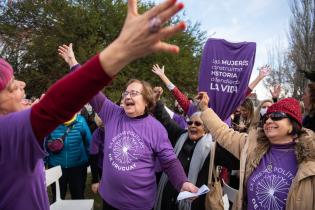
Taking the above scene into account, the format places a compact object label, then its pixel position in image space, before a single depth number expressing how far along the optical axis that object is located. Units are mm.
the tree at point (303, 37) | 19980
